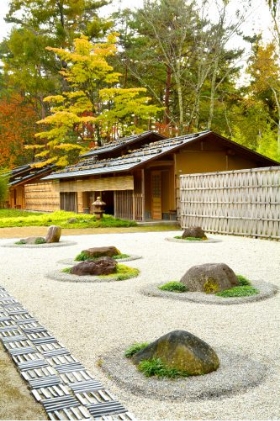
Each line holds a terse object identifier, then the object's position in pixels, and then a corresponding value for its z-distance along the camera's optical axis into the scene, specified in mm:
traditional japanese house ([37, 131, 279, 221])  22016
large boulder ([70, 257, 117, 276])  8898
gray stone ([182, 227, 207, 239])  15155
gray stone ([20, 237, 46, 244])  14695
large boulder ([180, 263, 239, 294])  7250
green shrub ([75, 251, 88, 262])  10148
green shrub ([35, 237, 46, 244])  14691
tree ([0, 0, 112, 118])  35844
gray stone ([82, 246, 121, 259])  10148
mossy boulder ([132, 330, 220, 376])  4004
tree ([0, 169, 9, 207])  36062
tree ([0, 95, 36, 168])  39969
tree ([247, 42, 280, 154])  31891
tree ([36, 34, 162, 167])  29453
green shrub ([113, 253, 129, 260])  10773
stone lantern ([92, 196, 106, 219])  23141
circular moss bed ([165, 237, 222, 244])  14414
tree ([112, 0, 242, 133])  29984
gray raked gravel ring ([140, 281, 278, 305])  6691
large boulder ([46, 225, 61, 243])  14826
